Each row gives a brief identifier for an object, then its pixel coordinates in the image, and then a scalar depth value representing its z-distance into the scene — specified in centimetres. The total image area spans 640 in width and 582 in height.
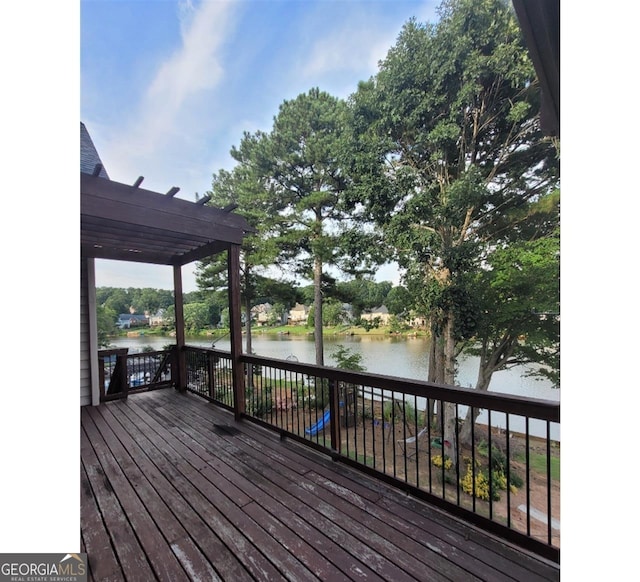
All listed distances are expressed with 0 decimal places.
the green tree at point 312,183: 991
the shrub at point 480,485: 541
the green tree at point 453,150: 661
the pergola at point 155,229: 260
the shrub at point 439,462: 695
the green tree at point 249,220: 1039
